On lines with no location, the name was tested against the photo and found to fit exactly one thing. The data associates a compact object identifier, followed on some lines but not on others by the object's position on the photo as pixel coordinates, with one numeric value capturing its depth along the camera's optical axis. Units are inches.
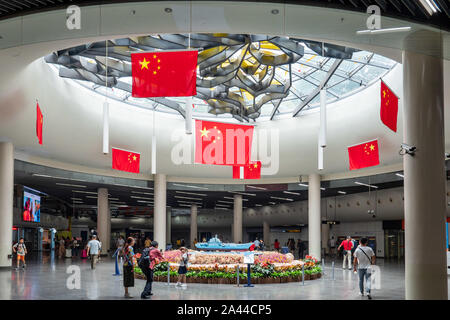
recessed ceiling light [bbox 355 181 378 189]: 1161.4
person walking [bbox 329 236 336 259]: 1783.7
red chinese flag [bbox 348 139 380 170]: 800.9
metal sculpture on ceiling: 588.1
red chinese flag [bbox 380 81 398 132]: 489.7
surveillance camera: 412.2
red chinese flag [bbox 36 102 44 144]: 569.9
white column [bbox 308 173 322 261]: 1206.3
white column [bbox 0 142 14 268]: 829.2
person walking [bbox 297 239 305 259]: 1321.7
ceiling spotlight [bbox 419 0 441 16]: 363.3
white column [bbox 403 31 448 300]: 398.6
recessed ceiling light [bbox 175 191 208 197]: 1494.3
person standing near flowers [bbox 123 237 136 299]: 492.1
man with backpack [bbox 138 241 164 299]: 486.3
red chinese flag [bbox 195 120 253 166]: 749.9
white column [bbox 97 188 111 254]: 1300.4
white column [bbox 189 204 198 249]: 1742.0
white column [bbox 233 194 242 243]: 1534.2
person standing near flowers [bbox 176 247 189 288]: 576.1
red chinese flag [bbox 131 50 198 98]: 390.6
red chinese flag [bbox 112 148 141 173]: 864.9
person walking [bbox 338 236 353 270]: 877.2
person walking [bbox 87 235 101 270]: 874.1
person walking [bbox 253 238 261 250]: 1127.3
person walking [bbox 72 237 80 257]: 1331.2
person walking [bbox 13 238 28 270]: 838.5
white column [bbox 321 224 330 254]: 1803.6
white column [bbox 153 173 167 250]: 1236.5
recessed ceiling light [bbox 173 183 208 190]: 1320.1
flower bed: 639.1
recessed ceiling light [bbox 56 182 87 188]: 1272.1
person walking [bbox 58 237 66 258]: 1329.8
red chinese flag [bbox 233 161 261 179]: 933.2
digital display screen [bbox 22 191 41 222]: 1236.5
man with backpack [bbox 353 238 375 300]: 509.0
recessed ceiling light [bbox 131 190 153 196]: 1467.8
